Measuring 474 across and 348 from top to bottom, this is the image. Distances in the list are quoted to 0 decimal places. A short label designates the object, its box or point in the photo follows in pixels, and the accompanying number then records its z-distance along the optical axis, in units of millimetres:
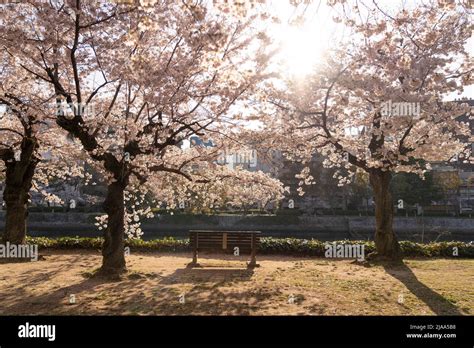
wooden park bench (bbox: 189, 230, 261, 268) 12109
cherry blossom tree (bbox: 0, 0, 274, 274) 9500
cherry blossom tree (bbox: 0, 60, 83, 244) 13680
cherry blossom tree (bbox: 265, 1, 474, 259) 11344
